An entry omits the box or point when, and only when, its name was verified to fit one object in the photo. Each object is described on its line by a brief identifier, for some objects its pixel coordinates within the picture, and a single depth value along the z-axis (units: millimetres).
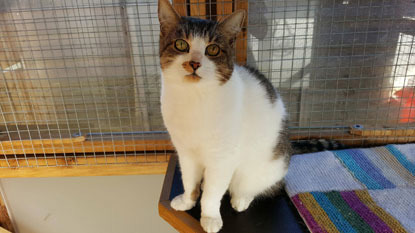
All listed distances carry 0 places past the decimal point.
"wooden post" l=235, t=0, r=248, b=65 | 1194
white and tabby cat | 802
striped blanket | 933
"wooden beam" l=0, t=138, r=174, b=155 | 1487
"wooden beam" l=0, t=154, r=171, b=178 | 1515
